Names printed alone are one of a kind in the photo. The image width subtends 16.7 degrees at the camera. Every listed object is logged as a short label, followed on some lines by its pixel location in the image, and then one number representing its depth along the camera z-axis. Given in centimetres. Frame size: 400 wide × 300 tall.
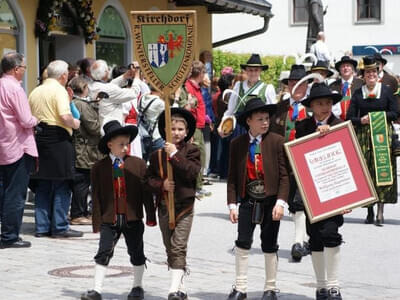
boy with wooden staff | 1003
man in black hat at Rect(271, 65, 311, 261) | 1290
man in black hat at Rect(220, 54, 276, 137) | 1587
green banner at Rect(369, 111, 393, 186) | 1572
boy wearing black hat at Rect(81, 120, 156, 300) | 1027
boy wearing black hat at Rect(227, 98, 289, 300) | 1020
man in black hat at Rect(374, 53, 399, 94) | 1838
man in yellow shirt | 1444
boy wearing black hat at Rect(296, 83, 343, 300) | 1005
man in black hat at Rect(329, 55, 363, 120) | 1691
